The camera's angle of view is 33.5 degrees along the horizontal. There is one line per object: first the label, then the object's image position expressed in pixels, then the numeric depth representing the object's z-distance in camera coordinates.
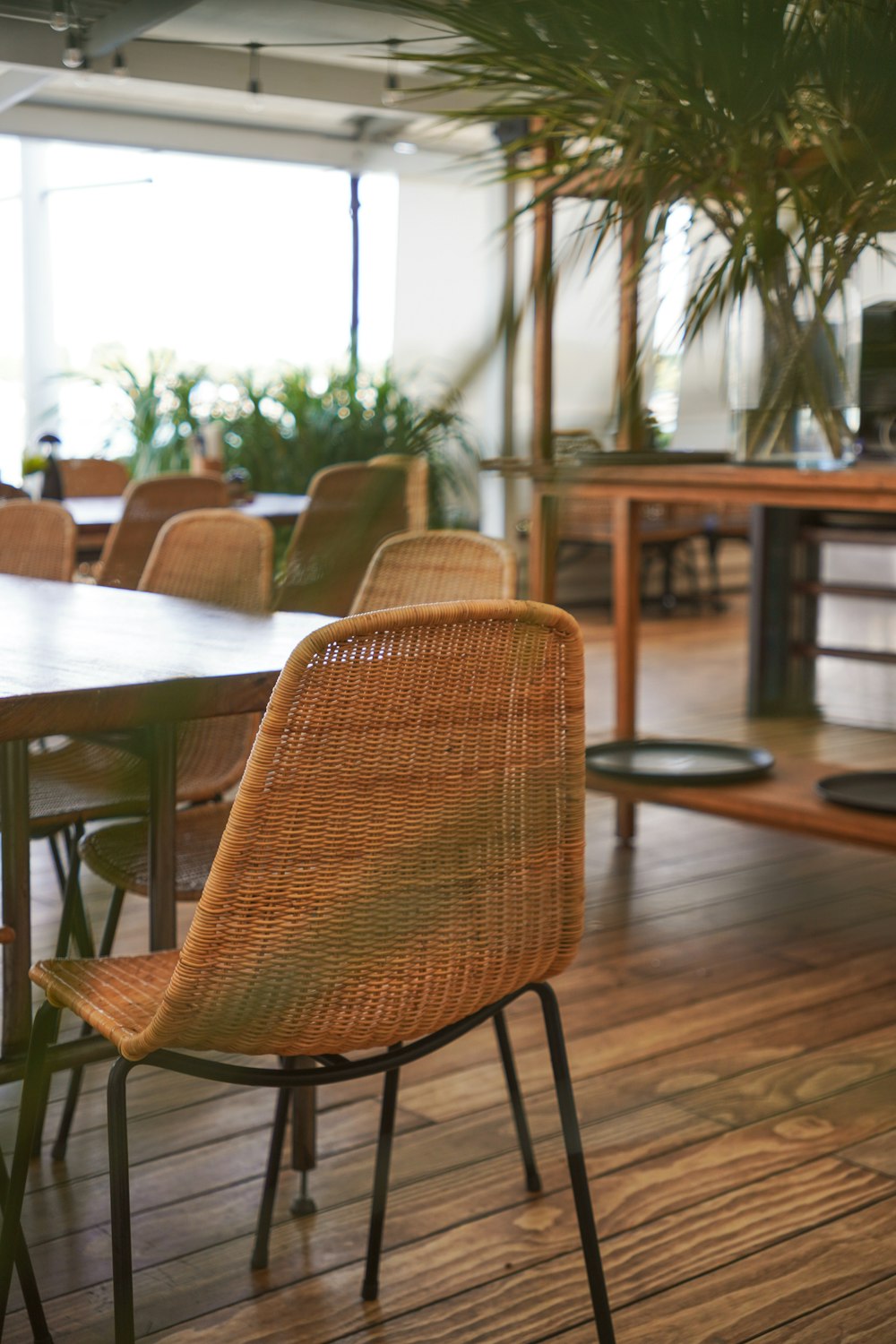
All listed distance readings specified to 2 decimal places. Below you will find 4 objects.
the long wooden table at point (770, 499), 2.30
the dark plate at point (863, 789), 2.42
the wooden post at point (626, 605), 2.90
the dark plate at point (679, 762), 2.65
